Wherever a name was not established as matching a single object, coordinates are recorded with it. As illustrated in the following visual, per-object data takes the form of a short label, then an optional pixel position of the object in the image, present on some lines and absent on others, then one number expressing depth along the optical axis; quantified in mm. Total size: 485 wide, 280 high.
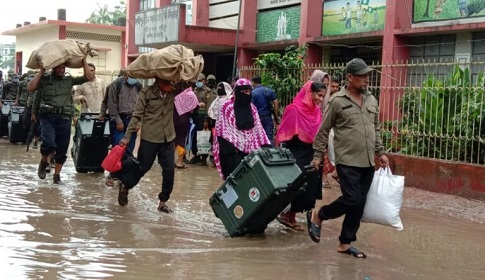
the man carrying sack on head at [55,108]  8062
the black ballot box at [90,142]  9250
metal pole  16922
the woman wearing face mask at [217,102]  10955
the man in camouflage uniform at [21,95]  13960
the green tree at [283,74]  12734
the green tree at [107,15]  58500
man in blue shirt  9109
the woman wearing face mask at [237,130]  6461
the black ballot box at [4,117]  14758
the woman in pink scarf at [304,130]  6371
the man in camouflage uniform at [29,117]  11237
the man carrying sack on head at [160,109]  6645
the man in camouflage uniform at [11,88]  15375
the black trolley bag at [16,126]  13508
